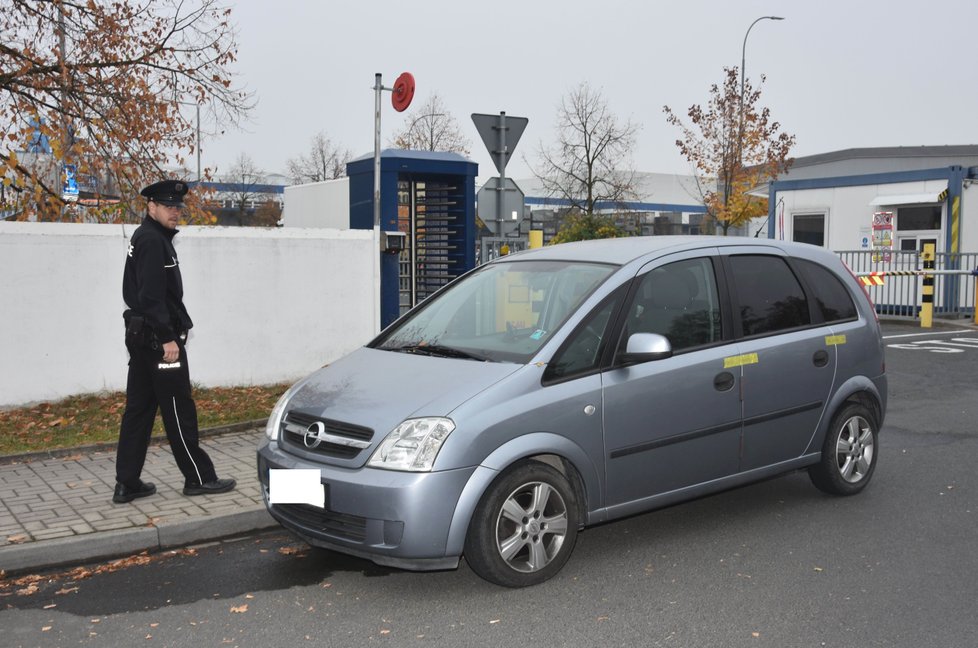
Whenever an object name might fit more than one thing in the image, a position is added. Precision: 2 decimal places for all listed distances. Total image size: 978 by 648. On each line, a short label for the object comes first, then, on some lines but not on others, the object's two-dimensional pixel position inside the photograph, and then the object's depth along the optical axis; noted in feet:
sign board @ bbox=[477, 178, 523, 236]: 34.14
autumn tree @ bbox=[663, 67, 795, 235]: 111.96
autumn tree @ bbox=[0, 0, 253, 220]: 34.12
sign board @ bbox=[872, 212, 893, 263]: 75.00
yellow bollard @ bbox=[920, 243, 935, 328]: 62.39
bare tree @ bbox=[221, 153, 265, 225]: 172.76
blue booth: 37.52
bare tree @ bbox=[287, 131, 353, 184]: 149.79
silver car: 14.53
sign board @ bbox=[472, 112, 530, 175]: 32.71
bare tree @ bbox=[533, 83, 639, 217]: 130.52
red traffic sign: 32.48
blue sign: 36.27
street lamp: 109.50
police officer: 18.89
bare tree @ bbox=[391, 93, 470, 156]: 116.57
